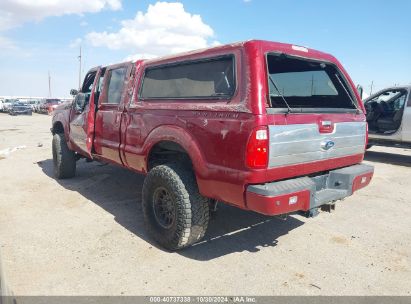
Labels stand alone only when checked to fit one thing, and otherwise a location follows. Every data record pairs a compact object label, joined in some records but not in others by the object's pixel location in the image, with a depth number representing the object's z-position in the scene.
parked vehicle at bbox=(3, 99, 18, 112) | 36.12
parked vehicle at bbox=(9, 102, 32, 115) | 32.72
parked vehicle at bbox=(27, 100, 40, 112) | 41.22
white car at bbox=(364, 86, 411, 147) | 9.17
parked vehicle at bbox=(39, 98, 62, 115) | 35.20
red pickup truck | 3.11
